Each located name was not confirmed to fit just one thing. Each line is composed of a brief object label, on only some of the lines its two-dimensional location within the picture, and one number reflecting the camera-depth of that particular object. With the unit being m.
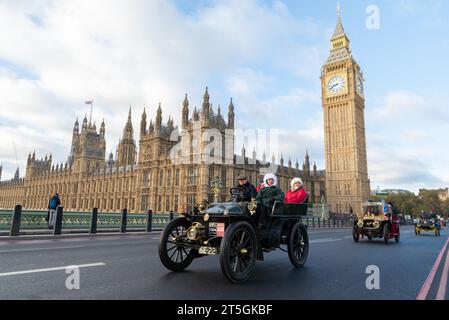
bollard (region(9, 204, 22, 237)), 12.38
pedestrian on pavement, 14.44
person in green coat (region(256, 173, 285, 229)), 5.37
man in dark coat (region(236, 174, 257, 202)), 5.55
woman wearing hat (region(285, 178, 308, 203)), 6.96
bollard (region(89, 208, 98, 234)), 15.52
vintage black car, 4.52
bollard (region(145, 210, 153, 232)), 19.52
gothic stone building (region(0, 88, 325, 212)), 43.94
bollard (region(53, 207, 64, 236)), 13.60
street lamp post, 27.67
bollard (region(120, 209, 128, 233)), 17.77
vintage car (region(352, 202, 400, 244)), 12.20
